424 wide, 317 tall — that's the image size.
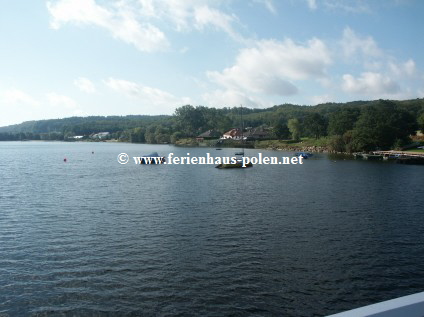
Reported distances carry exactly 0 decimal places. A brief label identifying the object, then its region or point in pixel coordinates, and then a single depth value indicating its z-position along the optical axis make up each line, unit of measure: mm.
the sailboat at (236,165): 70369
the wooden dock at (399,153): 83825
